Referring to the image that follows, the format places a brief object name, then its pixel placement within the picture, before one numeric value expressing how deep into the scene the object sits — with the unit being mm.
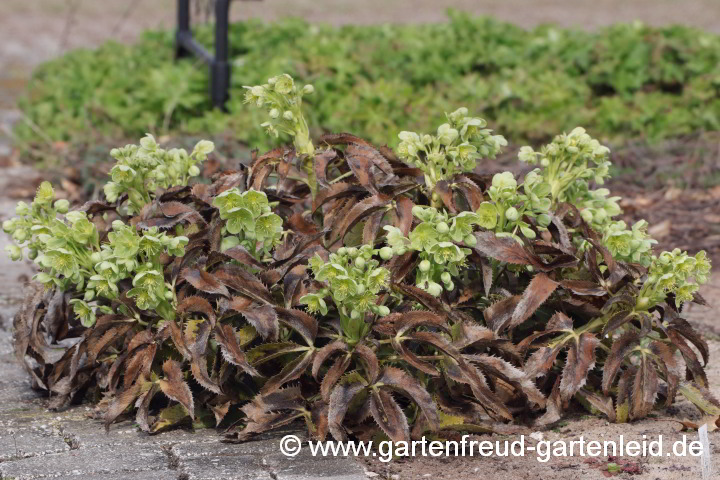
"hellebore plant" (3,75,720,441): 5492
